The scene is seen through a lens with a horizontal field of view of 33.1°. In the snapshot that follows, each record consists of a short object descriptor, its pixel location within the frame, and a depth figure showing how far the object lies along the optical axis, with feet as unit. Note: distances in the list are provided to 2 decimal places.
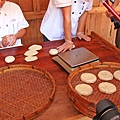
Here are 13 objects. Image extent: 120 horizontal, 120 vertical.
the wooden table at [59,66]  2.55
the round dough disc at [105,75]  2.96
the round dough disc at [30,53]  3.94
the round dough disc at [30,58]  3.71
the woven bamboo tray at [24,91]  2.44
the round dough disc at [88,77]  2.88
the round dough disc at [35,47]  4.20
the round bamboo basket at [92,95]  2.41
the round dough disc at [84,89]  2.60
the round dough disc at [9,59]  3.65
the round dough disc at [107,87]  2.67
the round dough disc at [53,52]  3.97
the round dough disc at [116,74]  2.97
